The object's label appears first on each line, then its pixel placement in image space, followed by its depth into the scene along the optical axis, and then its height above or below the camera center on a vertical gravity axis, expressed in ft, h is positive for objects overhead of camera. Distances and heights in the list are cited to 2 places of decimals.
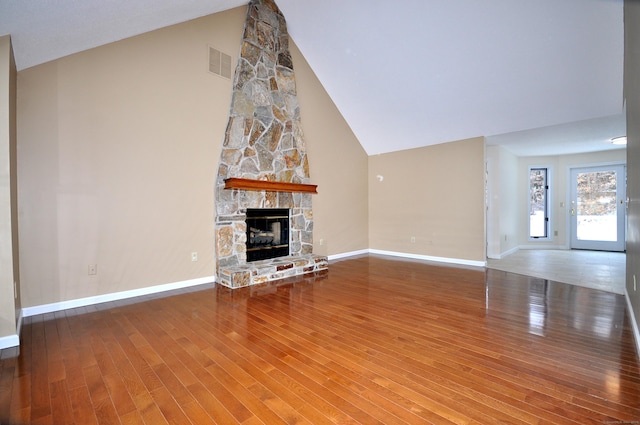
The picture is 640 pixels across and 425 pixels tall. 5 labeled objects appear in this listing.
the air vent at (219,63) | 14.46 +6.91
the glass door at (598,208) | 23.47 -0.24
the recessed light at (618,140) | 18.35 +3.98
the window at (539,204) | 25.94 +0.12
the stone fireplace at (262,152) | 14.80 +2.97
